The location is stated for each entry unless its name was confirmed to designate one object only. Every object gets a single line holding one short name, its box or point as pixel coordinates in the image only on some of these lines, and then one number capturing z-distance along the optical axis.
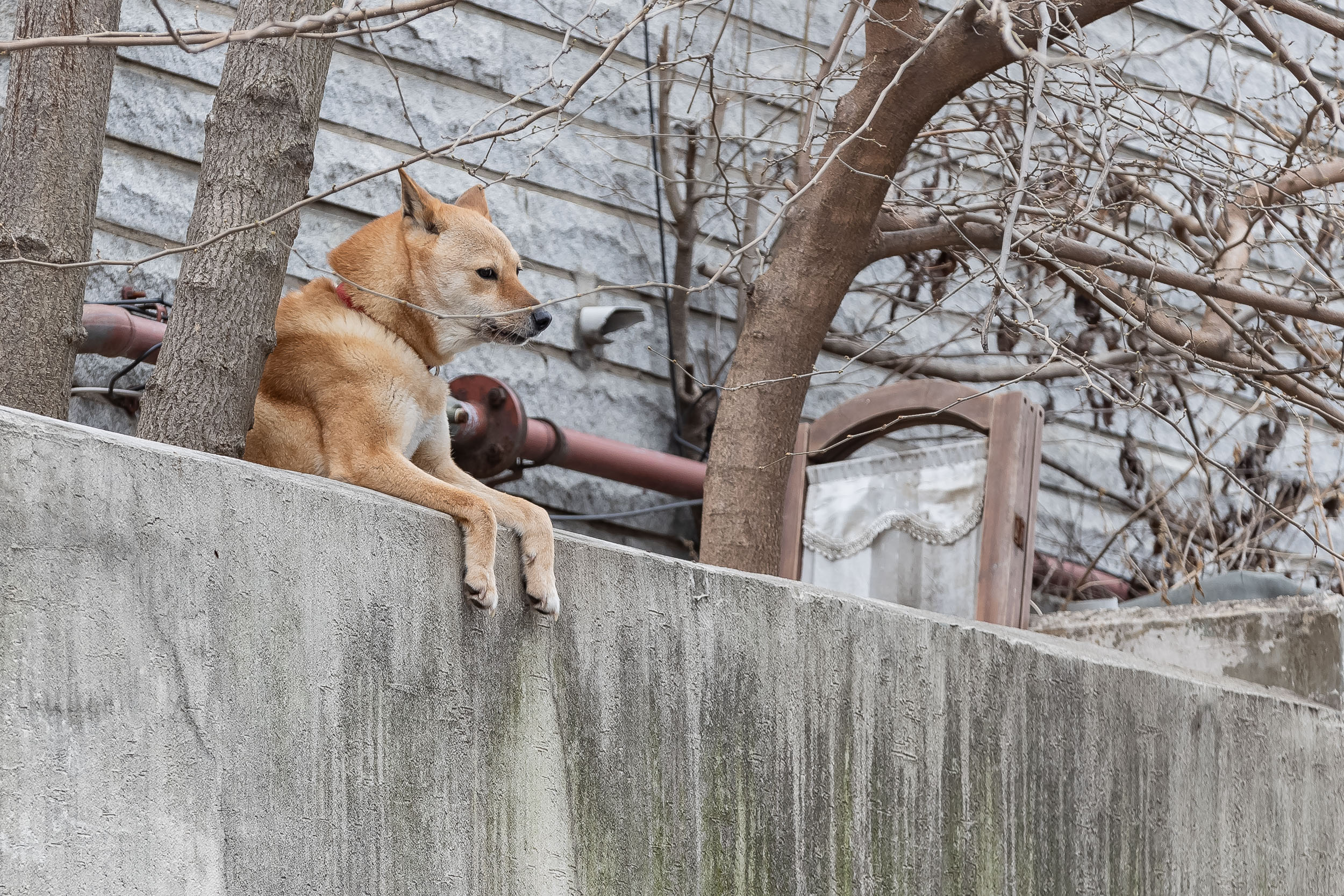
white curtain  9.37
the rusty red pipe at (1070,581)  12.44
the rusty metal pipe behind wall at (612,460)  10.19
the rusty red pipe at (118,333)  8.55
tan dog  6.36
